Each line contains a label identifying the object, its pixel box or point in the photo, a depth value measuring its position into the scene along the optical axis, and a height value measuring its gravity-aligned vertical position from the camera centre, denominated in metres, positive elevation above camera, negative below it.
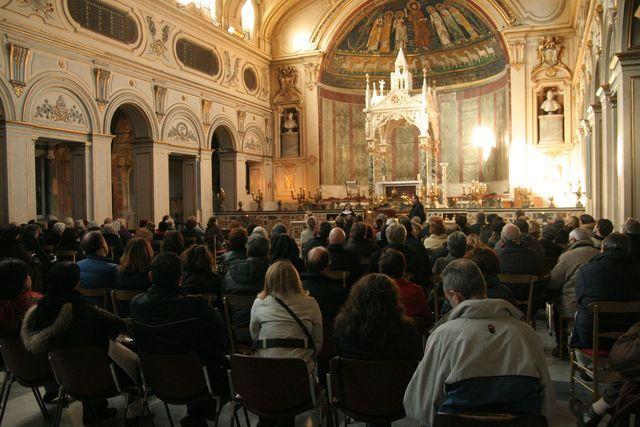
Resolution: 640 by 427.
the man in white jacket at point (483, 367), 2.62 -0.79
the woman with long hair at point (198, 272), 5.24 -0.63
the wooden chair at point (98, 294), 5.58 -0.88
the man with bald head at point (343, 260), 6.31 -0.64
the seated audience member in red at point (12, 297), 3.98 -0.64
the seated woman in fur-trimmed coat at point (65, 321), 3.75 -0.78
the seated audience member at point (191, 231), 10.86 -0.50
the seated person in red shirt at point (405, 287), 4.37 -0.68
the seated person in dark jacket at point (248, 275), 5.04 -0.64
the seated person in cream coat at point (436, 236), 8.04 -0.49
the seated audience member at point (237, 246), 6.42 -0.48
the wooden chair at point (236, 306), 4.60 -0.85
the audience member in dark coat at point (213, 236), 10.45 -0.59
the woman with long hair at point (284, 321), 3.72 -0.79
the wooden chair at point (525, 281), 5.76 -0.83
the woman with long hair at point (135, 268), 5.41 -0.61
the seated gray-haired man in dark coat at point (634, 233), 5.44 -0.34
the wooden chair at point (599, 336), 4.07 -1.03
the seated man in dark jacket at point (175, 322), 3.71 -0.78
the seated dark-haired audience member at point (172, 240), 6.76 -0.42
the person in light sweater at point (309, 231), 9.83 -0.48
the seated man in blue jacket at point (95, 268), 5.68 -0.63
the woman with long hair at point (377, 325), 3.21 -0.71
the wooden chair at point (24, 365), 4.06 -1.16
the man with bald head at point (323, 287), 4.48 -0.68
